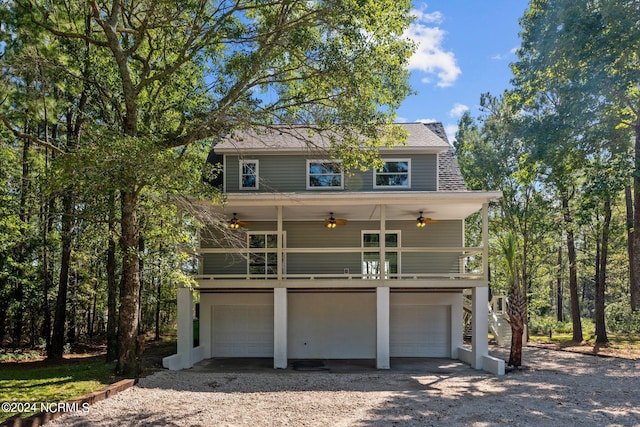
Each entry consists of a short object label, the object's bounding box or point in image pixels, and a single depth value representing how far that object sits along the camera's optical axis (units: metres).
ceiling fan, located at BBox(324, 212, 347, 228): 13.95
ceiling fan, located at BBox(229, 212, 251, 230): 13.77
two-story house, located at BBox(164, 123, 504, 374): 14.20
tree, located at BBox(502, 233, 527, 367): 11.38
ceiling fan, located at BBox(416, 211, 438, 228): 13.95
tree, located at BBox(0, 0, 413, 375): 9.21
